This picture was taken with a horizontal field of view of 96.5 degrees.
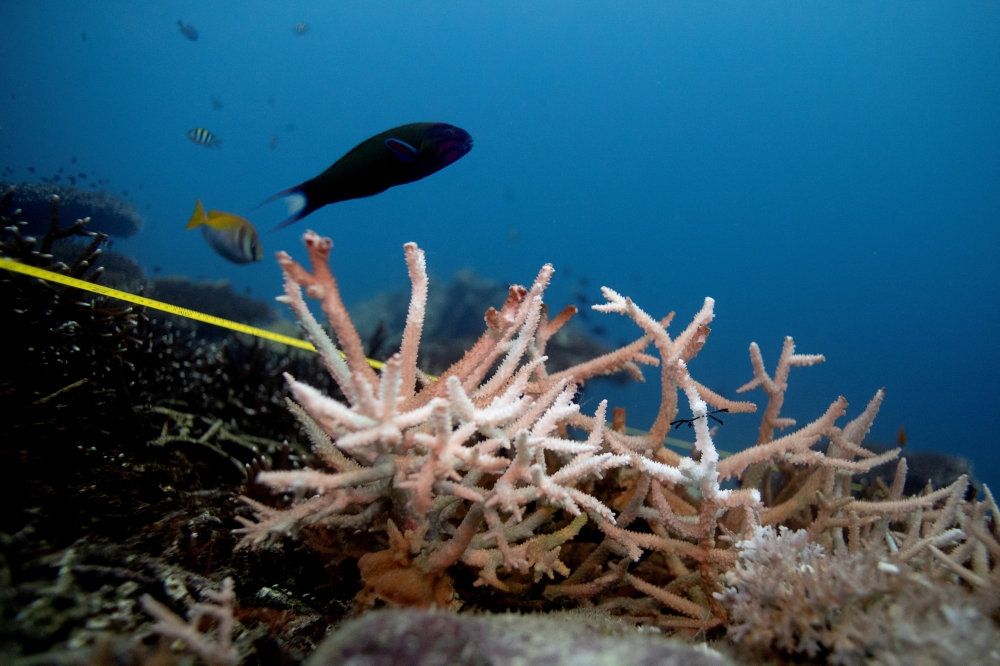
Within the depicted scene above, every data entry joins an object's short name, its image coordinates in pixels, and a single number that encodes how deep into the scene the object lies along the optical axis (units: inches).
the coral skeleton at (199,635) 40.0
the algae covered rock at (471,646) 36.9
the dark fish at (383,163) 95.1
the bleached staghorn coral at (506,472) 50.3
